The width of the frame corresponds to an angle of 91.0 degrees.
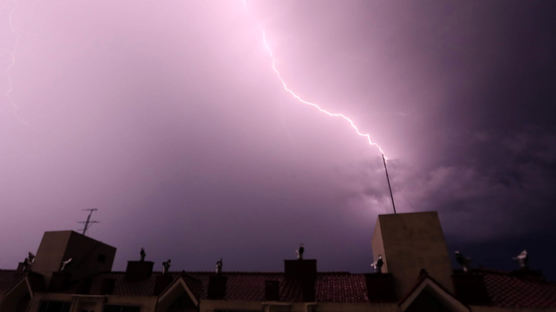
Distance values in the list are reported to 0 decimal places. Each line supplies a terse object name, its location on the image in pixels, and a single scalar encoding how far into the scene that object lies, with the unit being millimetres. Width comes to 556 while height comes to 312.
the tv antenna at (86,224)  40134
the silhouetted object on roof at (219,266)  25438
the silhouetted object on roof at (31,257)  33847
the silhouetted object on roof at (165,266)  26594
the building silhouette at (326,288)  18422
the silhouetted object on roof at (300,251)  25923
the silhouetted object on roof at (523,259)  21750
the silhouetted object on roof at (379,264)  21361
